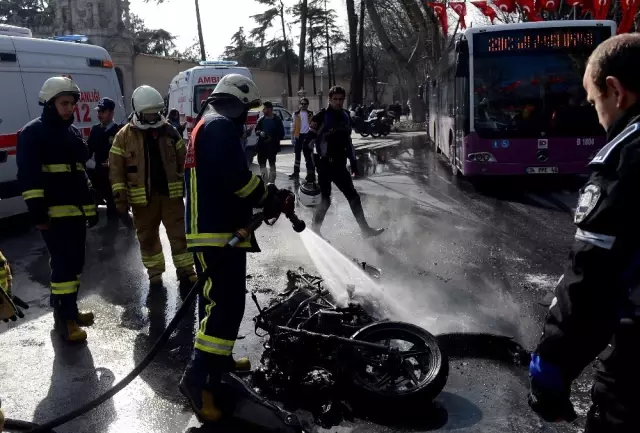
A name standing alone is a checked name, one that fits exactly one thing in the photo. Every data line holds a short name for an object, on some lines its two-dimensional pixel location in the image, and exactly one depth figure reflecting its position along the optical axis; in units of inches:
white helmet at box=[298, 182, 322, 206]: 314.8
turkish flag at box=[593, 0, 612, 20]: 619.8
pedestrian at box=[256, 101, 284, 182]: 566.9
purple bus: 446.0
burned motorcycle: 147.5
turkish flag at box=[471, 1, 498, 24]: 786.2
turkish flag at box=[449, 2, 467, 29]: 977.9
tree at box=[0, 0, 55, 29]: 2335.6
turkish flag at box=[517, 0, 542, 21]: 735.9
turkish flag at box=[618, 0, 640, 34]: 573.9
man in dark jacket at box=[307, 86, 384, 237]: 327.0
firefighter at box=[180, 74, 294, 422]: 142.5
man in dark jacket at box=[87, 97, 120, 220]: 336.5
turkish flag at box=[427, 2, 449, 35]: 1040.0
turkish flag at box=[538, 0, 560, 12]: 720.3
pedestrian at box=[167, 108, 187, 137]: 626.2
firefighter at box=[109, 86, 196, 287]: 241.1
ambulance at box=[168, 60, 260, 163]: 709.3
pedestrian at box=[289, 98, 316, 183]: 608.1
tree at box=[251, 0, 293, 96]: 2234.3
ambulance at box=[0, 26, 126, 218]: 350.9
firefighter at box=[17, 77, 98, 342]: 193.0
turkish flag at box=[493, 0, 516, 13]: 781.5
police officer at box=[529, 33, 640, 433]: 75.0
